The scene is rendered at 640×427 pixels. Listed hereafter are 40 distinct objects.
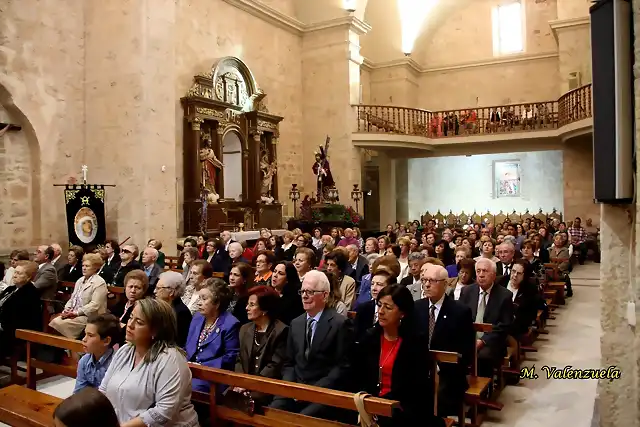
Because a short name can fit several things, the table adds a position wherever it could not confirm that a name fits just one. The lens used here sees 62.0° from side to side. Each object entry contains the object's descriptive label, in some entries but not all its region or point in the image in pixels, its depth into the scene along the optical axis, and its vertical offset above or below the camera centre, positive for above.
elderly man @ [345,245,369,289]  6.62 -0.68
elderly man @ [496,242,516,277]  6.11 -0.53
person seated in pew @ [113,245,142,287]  6.75 -0.63
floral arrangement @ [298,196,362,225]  14.20 -0.06
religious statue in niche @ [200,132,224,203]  13.12 +1.16
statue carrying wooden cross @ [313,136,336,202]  15.77 +1.10
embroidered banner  9.62 +0.00
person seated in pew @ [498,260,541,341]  5.14 -0.86
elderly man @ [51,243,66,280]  7.57 -0.64
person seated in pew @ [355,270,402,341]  3.90 -0.78
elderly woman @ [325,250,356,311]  5.37 -0.66
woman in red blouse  2.90 -0.87
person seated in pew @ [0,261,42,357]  4.84 -0.85
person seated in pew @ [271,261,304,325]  4.46 -0.68
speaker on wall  2.96 +0.61
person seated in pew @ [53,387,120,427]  1.71 -0.64
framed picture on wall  21.61 +1.27
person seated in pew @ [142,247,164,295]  6.72 -0.62
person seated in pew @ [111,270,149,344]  4.45 -0.61
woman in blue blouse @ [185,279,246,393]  3.62 -0.84
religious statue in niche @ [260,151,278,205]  15.36 +1.10
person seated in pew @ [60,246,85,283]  7.35 -0.73
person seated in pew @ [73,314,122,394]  3.17 -0.81
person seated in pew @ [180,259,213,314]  5.12 -0.59
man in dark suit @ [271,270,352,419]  3.23 -0.87
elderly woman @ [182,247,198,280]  6.88 -0.56
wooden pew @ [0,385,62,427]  3.10 -1.18
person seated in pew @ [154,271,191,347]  4.23 -0.65
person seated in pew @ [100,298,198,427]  2.72 -0.84
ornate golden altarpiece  12.88 +1.63
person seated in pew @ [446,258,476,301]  5.12 -0.65
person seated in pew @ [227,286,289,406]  3.45 -0.84
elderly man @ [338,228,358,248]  9.87 -0.52
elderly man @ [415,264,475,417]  3.60 -0.86
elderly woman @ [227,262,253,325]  4.70 -0.60
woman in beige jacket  5.22 -0.88
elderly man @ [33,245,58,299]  6.04 -0.74
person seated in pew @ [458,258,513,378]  4.42 -0.89
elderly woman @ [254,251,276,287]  5.59 -0.58
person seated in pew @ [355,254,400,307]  5.06 -0.54
